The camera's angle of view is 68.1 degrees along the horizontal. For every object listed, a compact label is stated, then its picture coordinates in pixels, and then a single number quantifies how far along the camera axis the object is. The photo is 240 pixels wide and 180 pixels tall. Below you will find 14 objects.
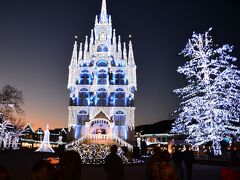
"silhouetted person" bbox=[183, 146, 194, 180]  7.81
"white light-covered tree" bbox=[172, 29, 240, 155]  15.68
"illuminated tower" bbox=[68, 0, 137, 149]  32.09
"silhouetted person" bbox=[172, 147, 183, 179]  9.13
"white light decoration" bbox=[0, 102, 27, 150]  24.31
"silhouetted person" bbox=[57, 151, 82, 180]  4.06
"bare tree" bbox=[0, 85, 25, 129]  24.31
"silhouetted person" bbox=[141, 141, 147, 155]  22.14
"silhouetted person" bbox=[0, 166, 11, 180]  2.04
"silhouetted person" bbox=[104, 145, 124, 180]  4.56
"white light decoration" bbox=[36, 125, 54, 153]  29.07
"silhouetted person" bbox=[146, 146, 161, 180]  4.12
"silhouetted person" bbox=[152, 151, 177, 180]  3.34
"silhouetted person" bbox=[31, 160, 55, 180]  2.15
